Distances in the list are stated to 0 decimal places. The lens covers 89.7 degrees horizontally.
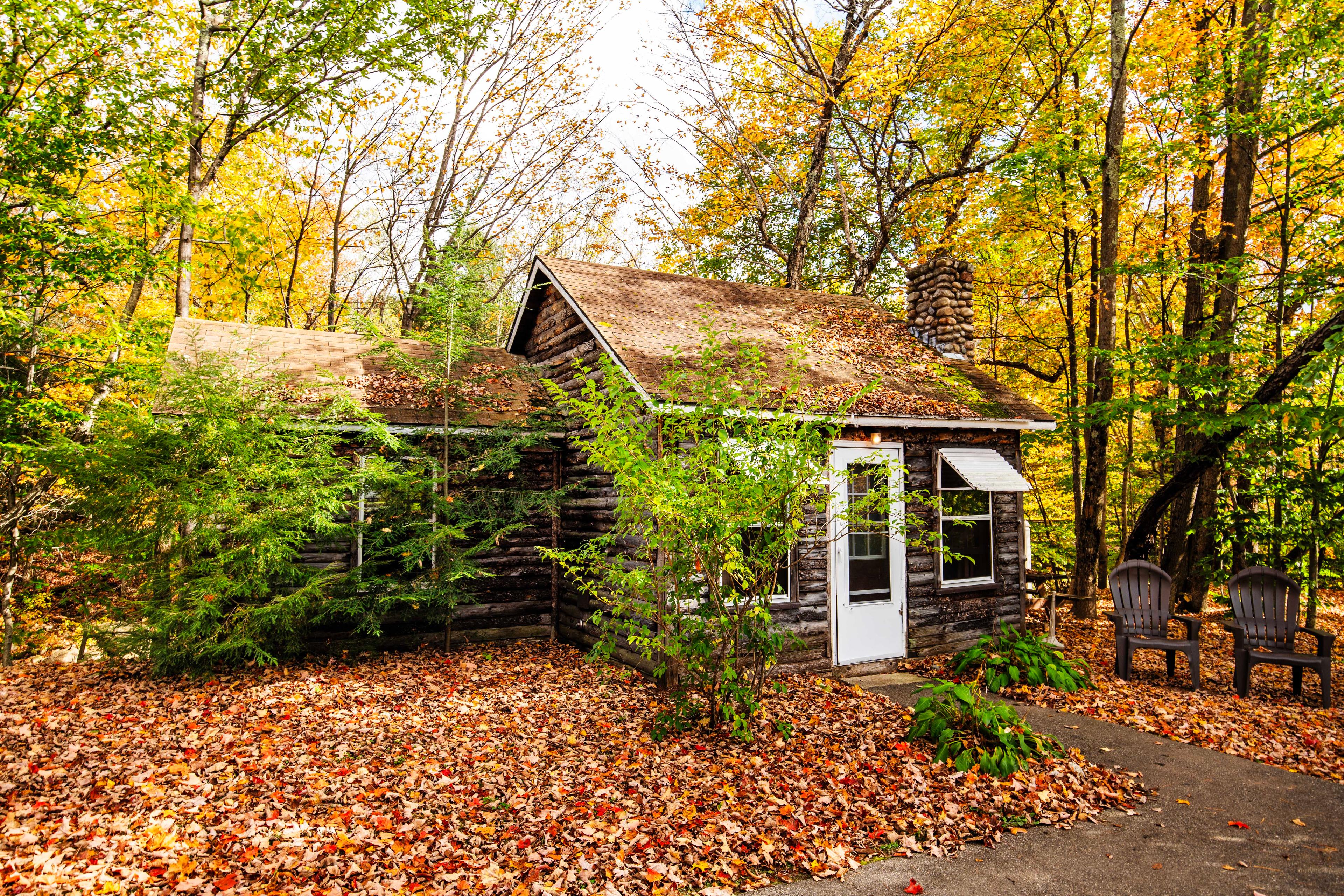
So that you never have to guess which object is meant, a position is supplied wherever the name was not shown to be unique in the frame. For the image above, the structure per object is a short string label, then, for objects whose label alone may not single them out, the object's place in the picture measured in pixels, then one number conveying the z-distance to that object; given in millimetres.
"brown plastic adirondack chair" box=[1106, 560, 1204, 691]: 8234
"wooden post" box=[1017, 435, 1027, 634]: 9945
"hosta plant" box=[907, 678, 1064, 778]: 5398
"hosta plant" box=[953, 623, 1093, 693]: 7699
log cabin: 8469
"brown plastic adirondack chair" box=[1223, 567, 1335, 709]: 7414
